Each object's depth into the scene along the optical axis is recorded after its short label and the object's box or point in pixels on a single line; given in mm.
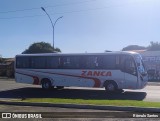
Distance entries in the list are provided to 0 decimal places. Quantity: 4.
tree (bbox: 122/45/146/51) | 52535
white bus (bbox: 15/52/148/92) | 11333
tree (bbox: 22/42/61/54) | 43406
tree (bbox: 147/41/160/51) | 41755
